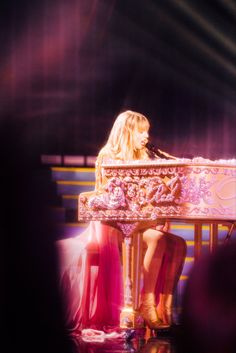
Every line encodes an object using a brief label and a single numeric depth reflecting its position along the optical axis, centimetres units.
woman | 967
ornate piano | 864
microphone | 1009
